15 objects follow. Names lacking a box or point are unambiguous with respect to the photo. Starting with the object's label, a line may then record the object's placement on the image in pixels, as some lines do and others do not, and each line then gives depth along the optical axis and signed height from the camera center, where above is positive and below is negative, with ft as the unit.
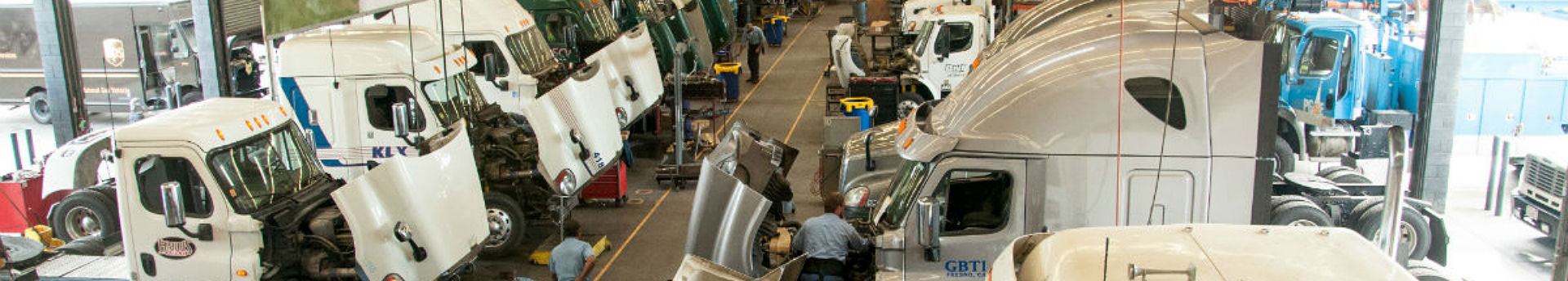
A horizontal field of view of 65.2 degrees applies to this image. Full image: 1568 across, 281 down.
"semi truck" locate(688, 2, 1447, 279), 22.33 -2.70
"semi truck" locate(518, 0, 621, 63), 56.03 -0.90
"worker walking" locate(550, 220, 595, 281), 29.94 -6.13
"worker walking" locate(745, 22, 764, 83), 75.77 -2.53
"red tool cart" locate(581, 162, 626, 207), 45.83 -6.68
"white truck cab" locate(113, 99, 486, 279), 28.32 -4.66
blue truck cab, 47.62 -3.33
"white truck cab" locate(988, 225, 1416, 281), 13.51 -2.97
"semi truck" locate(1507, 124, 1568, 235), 37.11 -6.06
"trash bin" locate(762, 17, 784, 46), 95.81 -2.07
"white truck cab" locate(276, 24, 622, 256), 37.37 -3.33
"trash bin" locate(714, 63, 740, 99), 68.64 -4.01
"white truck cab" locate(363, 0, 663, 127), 44.96 -1.80
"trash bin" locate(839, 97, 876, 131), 52.26 -4.47
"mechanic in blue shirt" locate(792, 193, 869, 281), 27.68 -5.43
